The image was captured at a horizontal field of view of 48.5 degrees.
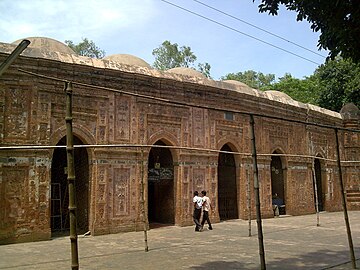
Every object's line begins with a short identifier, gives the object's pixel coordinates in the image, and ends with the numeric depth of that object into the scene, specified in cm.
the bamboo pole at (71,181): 374
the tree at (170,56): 3578
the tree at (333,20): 542
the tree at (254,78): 4403
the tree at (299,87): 3251
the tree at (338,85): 2318
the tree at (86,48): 3322
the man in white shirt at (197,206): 1227
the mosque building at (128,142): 1032
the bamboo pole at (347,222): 642
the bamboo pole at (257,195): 518
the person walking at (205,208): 1231
